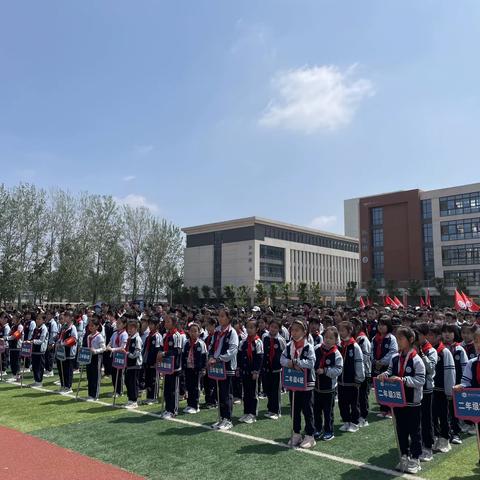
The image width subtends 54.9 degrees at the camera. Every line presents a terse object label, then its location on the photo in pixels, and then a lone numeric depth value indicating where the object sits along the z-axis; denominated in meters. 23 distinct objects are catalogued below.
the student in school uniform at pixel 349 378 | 8.10
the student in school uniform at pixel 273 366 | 9.50
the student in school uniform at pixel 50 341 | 14.14
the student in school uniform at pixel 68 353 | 12.10
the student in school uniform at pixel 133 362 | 10.31
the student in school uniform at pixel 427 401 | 6.70
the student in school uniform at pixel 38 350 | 13.04
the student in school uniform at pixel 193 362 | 9.85
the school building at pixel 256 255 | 89.06
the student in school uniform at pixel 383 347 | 9.21
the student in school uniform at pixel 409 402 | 6.14
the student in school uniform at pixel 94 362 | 10.99
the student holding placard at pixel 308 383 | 7.36
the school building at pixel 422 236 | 62.03
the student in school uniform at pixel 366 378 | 8.74
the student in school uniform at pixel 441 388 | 7.09
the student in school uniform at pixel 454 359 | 7.66
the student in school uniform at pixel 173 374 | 9.27
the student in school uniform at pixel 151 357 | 10.82
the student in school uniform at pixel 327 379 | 7.52
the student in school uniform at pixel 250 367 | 9.13
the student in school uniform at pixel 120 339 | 11.04
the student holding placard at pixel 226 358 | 8.57
